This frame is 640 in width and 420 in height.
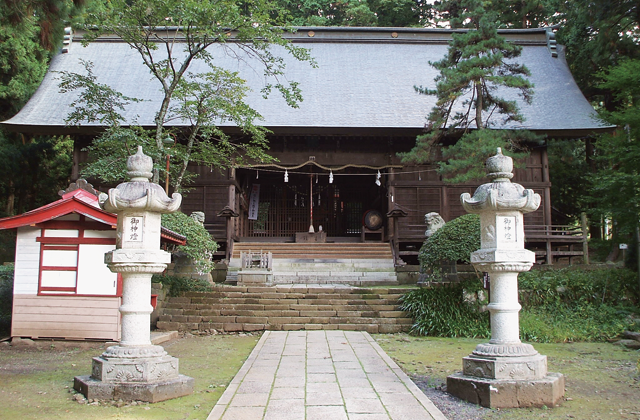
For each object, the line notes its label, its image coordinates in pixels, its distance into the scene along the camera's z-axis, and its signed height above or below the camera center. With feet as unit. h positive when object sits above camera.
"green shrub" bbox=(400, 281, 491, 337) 32.30 -3.22
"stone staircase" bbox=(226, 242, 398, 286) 50.24 +0.01
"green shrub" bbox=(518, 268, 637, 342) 32.30 -2.53
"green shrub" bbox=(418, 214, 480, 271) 34.55 +1.53
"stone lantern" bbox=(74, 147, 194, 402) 16.53 -1.50
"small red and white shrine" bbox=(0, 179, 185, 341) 27.73 -1.16
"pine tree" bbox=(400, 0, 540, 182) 40.65 +14.88
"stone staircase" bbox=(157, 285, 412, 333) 33.88 -3.42
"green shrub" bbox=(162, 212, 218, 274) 37.01 +1.61
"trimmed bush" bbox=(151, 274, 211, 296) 37.86 -1.79
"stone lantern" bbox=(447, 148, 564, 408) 16.17 -1.79
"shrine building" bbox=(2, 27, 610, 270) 57.67 +15.30
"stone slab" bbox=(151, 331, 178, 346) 28.27 -4.52
